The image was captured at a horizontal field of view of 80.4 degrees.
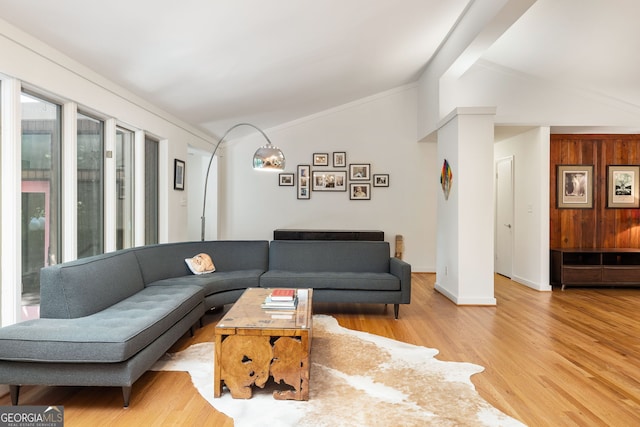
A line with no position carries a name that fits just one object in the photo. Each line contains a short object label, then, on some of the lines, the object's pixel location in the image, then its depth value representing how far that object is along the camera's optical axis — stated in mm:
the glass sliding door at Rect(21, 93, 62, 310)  2881
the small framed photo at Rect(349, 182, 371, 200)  7332
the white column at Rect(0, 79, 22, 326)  2604
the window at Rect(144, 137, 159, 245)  4844
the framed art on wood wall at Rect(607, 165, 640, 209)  6168
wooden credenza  5730
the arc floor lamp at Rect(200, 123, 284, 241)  3764
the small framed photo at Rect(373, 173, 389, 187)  7328
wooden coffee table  2328
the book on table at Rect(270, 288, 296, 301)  2885
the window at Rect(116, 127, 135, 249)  4246
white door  6621
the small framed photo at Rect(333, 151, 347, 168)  7344
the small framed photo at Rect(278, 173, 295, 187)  7414
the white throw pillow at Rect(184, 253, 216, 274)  4320
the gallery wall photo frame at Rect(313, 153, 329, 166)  7371
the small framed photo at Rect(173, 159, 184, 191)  5422
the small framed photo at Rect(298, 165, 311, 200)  7391
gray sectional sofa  2111
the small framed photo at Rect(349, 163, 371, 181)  7328
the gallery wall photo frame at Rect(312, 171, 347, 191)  7359
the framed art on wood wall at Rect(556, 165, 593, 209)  6145
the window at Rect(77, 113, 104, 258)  3547
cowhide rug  2105
